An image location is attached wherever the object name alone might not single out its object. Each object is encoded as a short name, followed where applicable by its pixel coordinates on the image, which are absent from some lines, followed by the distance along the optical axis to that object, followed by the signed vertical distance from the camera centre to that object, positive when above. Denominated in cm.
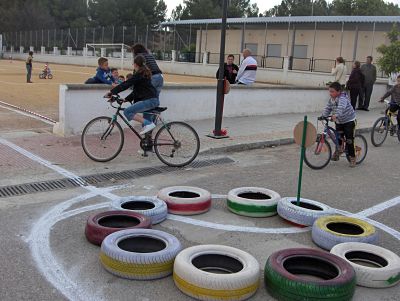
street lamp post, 1018 -42
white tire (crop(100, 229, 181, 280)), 404 -165
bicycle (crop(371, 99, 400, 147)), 1118 -123
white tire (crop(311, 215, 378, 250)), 485 -161
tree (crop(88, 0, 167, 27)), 7706 +761
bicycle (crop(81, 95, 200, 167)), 803 -130
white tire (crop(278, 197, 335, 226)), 546 -159
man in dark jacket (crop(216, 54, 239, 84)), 1395 -11
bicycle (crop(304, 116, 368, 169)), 851 -135
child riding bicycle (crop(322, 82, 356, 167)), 845 -72
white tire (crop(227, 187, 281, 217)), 575 -162
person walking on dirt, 2420 -70
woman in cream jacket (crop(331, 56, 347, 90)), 1688 +6
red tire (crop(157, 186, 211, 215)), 569 -161
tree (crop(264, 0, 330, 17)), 7888 +1063
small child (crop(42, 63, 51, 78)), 2758 -94
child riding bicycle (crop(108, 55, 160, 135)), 802 -54
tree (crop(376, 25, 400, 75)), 1878 +66
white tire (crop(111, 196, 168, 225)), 539 -163
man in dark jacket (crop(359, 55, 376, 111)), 1814 -19
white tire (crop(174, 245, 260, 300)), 374 -166
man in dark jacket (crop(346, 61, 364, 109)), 1694 -31
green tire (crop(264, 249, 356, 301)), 370 -163
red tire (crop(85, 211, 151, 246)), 469 -165
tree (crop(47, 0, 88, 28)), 8131 +738
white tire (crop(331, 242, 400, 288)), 411 -165
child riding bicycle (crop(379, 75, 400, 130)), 1136 -53
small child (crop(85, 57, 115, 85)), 1075 -39
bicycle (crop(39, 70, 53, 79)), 2752 -114
